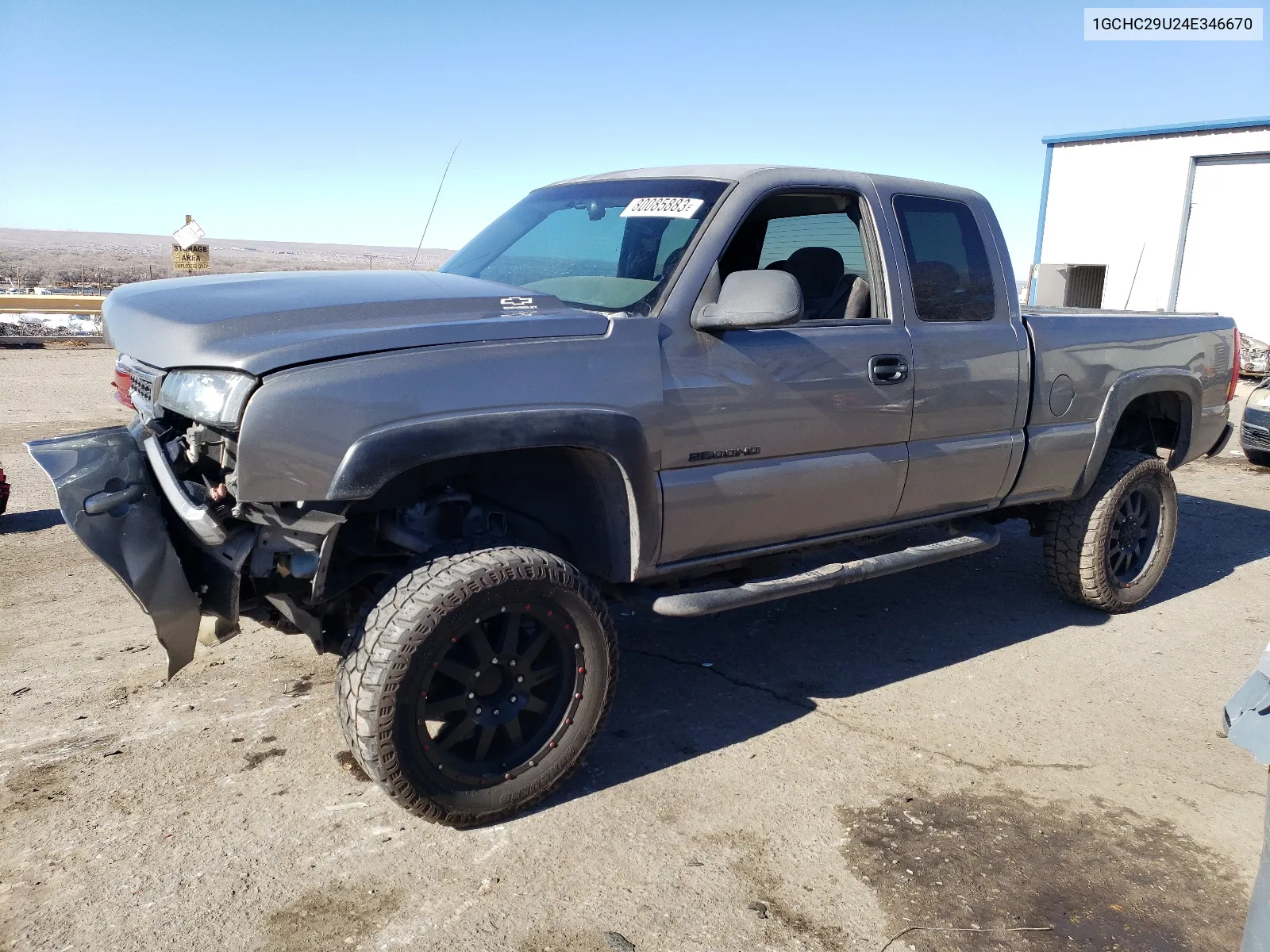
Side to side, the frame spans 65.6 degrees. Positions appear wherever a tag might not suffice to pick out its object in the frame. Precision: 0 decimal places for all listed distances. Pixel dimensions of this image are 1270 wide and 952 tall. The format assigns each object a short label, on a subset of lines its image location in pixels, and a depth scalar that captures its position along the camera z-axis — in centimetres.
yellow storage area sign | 1992
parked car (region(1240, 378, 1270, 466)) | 921
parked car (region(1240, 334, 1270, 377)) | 1673
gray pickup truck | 280
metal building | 1733
